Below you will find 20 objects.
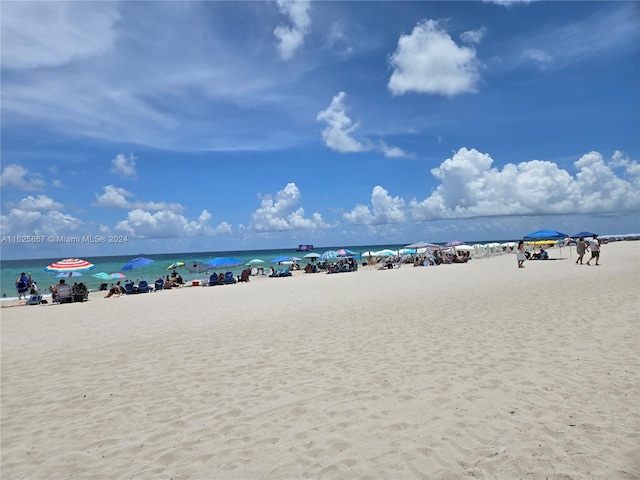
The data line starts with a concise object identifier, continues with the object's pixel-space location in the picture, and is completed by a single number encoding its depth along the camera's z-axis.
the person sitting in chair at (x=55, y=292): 19.16
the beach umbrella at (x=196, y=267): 31.05
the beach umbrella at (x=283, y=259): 36.80
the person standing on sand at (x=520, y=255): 23.80
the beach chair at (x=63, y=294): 19.06
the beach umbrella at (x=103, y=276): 26.07
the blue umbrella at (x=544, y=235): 26.51
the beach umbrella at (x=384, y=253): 42.37
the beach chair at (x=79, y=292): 19.38
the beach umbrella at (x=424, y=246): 36.31
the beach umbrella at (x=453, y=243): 39.78
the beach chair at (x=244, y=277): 29.22
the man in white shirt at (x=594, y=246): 21.08
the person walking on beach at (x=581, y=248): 23.18
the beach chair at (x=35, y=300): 19.55
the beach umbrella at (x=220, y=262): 28.73
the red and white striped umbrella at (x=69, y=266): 19.88
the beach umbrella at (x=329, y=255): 33.37
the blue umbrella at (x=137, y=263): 24.52
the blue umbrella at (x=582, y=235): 26.77
